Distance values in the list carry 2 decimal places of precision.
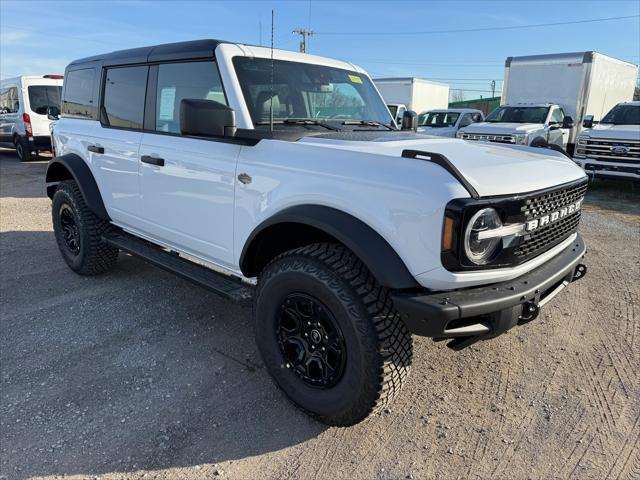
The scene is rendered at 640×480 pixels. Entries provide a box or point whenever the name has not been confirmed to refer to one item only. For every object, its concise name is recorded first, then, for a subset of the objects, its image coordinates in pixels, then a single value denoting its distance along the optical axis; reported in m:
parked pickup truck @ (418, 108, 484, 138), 14.31
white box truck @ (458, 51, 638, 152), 11.55
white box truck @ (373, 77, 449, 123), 20.78
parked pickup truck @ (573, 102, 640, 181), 9.84
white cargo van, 13.70
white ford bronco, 2.21
